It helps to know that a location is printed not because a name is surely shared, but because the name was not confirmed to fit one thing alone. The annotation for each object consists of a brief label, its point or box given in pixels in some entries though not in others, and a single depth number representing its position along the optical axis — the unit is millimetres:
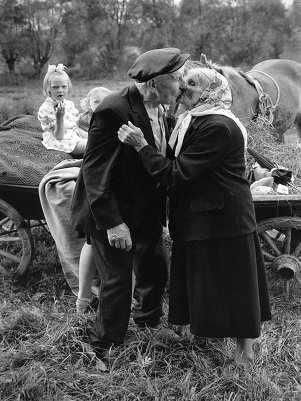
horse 6060
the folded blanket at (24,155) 3779
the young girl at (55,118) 4074
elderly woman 2600
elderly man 2635
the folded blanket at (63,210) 3635
